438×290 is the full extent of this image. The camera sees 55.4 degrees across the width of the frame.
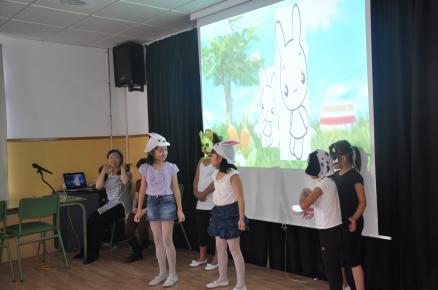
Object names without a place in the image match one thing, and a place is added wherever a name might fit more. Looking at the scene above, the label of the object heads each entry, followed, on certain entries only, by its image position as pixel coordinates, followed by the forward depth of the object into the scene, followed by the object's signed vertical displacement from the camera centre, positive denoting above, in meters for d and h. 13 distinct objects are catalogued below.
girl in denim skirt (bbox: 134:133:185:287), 3.69 -0.45
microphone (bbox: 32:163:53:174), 5.09 -0.21
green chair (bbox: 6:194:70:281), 4.14 -0.65
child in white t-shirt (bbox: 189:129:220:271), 4.18 -0.39
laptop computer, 5.47 -0.44
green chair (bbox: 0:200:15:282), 4.10 -0.81
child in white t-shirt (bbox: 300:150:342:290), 2.92 -0.49
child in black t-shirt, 3.11 -0.48
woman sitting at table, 4.75 -0.63
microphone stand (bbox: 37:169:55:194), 5.20 -0.37
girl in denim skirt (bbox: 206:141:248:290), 3.37 -0.47
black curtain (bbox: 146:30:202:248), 4.88 +0.51
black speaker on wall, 5.56 +1.09
